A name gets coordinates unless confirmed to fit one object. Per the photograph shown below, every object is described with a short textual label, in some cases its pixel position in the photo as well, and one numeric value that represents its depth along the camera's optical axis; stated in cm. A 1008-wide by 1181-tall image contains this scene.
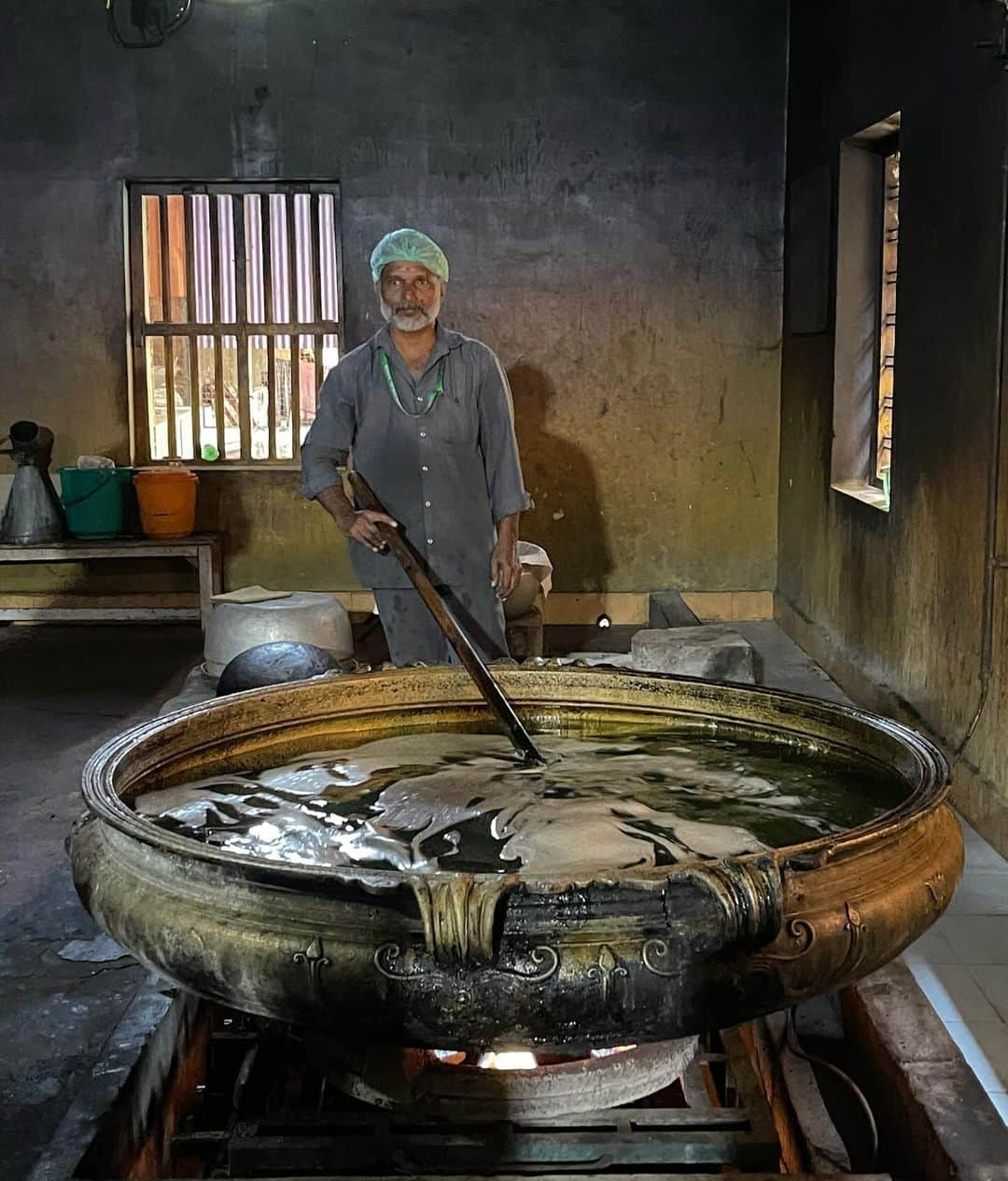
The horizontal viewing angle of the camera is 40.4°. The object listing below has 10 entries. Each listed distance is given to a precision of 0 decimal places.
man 454
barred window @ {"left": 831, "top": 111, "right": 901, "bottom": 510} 674
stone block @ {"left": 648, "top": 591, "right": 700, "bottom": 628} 726
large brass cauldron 179
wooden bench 784
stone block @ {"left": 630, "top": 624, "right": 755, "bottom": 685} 617
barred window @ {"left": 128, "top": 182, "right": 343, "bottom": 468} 829
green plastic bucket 785
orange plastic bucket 791
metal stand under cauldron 223
